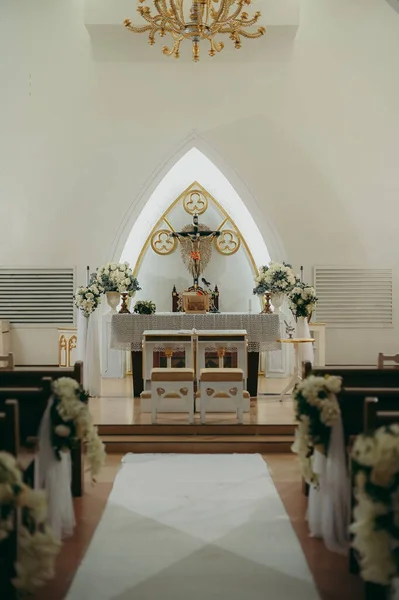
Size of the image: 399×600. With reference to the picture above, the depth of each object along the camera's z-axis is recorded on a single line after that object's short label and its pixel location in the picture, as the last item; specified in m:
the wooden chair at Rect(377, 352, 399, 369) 6.81
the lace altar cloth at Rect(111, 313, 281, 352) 9.03
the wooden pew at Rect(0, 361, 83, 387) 5.75
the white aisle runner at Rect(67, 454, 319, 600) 3.78
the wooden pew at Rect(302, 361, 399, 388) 5.77
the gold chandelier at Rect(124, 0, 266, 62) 6.69
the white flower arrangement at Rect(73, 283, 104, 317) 9.22
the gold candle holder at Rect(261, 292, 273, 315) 9.68
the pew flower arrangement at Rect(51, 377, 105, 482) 4.38
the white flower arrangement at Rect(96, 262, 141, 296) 9.63
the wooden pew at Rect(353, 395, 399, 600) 3.80
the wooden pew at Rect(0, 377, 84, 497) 4.73
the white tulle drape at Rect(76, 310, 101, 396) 9.23
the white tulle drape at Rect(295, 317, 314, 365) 9.23
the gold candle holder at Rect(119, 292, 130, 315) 9.41
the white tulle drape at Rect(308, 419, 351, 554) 4.43
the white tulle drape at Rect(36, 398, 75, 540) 4.50
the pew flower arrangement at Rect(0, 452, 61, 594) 2.92
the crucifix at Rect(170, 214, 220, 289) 10.98
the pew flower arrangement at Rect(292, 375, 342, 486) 4.37
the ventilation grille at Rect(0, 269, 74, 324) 11.89
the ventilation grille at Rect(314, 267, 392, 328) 11.88
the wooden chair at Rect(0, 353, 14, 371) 6.72
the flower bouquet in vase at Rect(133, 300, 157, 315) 9.35
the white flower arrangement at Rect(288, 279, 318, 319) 9.10
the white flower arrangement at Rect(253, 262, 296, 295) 9.64
